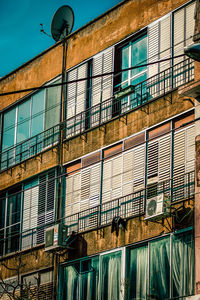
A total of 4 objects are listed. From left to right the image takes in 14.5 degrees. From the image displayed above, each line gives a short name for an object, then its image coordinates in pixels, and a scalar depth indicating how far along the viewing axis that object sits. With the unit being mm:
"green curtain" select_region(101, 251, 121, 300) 23203
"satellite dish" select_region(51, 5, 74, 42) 29828
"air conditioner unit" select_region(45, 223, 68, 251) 25250
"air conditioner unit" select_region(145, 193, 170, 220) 21719
